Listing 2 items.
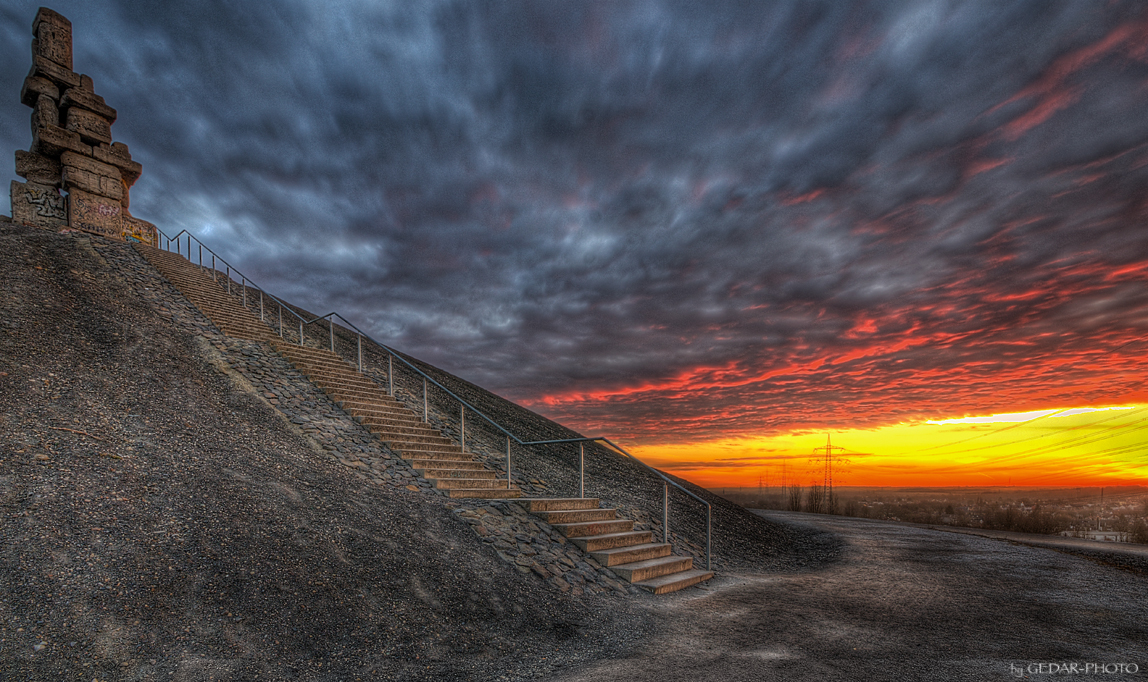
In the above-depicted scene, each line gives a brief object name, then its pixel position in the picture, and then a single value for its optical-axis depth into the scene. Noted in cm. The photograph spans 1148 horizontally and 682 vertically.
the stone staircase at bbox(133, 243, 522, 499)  809
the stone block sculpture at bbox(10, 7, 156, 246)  1498
